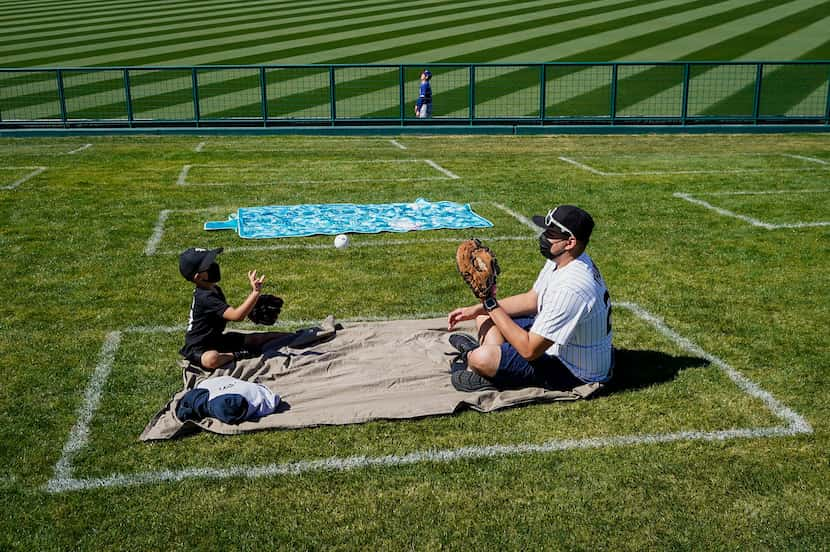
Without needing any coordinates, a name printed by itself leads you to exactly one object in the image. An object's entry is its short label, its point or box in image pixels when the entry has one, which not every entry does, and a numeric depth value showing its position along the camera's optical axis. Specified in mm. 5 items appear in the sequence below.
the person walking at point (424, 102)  25781
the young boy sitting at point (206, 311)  6723
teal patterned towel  11969
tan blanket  6012
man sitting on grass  5887
